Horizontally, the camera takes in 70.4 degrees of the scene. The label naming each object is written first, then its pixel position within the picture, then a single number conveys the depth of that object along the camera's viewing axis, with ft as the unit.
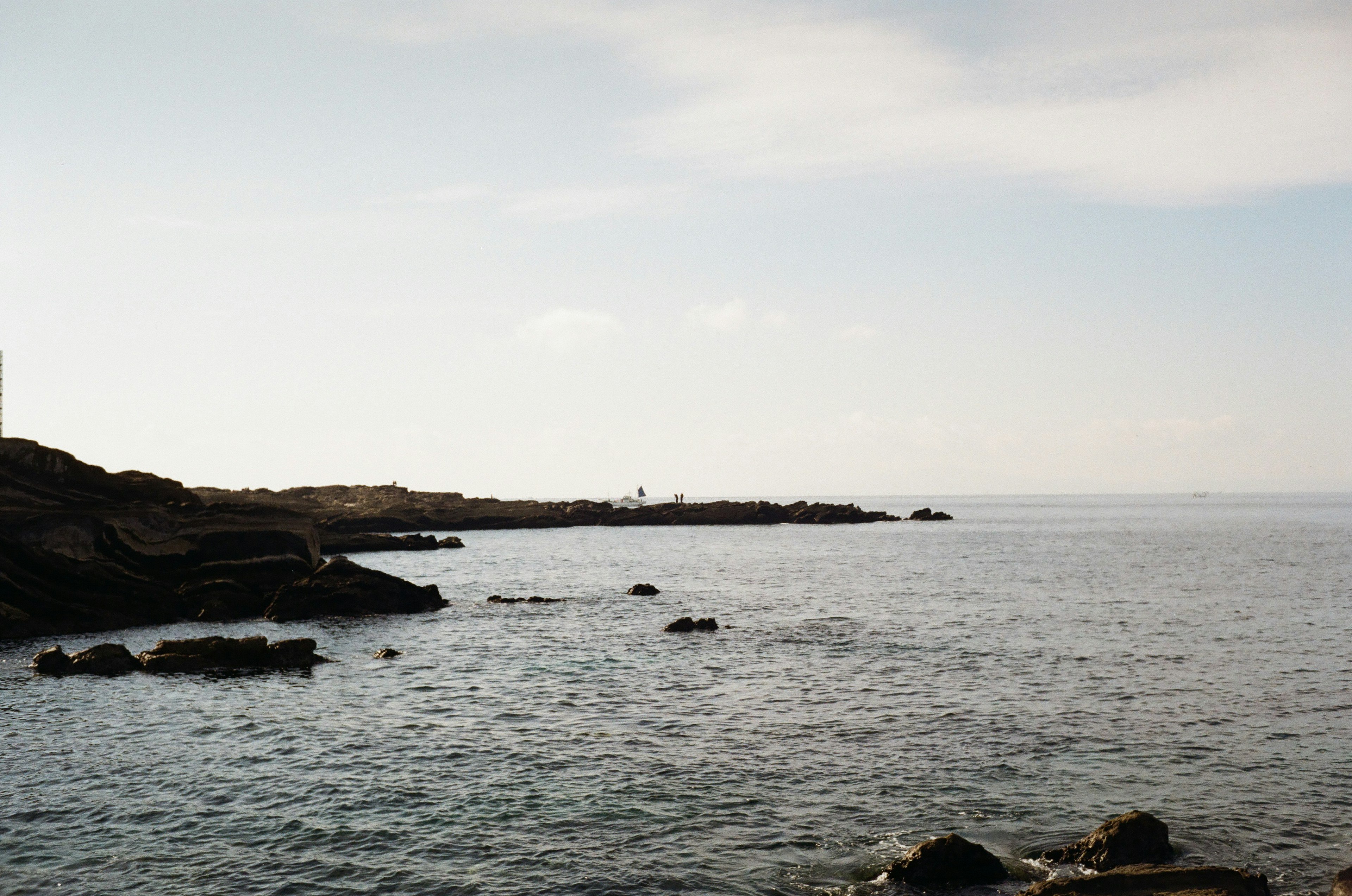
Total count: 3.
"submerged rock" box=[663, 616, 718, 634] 156.04
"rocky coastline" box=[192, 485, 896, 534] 469.57
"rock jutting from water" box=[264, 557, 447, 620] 174.50
